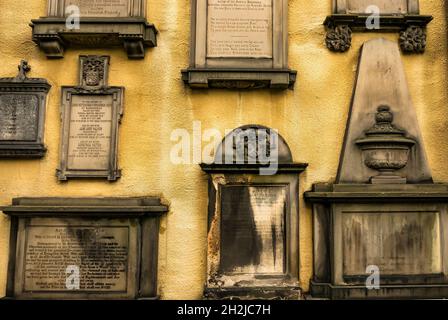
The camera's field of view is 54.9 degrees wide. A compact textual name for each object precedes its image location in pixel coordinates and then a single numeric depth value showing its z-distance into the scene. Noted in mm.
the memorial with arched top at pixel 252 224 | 5719
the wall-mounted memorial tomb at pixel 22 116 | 6027
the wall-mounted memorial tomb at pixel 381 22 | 6200
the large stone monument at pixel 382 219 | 5629
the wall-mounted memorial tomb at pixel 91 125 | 6020
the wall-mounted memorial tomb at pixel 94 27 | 6027
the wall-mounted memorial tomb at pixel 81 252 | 5707
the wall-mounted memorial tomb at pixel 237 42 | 6082
